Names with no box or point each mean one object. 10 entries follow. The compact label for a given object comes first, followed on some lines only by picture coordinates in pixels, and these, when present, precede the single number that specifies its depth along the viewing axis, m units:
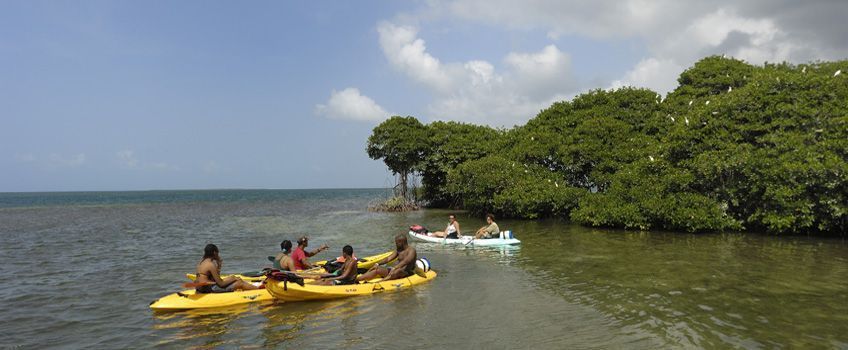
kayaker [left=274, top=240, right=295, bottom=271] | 13.02
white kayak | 20.36
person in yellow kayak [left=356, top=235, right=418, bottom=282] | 13.26
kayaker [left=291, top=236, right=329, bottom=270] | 14.06
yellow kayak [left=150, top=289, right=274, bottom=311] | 10.73
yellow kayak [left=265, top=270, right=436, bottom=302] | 11.23
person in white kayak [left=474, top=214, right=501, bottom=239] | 21.08
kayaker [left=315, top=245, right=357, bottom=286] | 12.48
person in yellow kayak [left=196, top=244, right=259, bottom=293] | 11.17
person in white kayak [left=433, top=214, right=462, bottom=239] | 21.58
